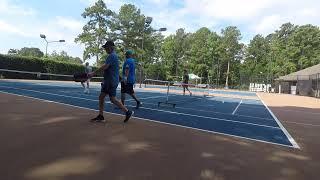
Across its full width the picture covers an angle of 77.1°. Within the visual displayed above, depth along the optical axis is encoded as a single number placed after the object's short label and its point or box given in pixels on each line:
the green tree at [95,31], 33.01
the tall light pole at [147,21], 36.11
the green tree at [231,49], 44.28
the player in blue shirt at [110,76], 4.28
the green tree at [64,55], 54.40
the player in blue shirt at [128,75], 5.69
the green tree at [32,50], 72.94
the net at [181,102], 7.24
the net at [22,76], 19.48
